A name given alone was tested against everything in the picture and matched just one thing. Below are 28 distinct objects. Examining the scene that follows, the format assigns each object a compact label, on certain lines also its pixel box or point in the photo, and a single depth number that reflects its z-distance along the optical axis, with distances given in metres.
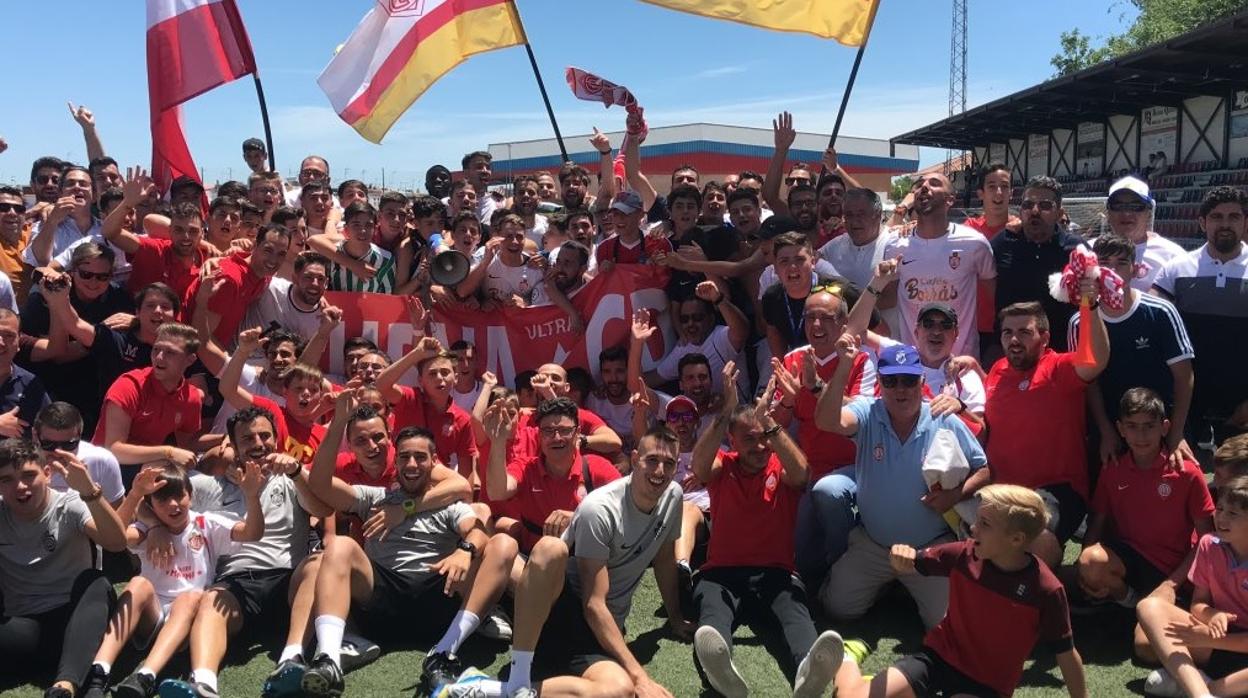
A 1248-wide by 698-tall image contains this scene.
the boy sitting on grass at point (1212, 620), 4.30
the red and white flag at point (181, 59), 9.11
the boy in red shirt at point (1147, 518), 4.98
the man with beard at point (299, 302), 6.85
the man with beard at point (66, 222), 7.03
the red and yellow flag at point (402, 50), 9.61
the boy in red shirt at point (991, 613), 4.03
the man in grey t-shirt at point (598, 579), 4.42
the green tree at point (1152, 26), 49.34
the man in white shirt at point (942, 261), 6.49
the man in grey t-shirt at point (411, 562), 4.87
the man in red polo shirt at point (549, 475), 5.28
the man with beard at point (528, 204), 9.09
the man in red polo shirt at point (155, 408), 5.76
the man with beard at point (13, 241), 7.07
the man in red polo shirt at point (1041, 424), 5.34
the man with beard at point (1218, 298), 6.04
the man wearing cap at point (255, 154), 10.54
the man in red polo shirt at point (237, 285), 6.81
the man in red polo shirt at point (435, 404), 6.11
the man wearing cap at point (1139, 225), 6.39
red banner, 7.57
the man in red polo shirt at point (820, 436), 5.42
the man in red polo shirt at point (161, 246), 6.94
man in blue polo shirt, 5.13
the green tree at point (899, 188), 61.69
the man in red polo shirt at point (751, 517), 5.14
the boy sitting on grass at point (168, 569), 4.61
